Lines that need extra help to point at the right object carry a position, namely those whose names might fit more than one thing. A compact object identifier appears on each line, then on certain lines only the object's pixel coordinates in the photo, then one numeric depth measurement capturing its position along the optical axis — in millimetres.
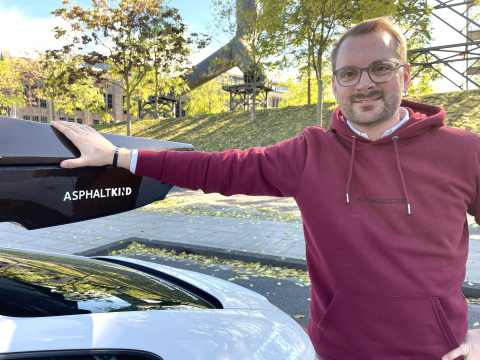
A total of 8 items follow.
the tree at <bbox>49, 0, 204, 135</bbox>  20125
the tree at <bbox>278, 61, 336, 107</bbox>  21473
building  51506
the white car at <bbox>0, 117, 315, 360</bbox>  1132
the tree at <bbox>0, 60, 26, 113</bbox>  31000
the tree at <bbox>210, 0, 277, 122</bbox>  19500
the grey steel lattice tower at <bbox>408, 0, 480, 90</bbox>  19016
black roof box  1201
